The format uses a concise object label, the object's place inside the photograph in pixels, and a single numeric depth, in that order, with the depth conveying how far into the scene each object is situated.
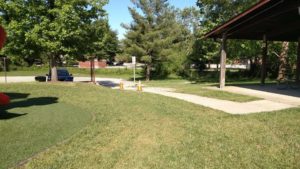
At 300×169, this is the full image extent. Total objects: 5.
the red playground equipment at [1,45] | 5.81
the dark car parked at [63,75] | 20.48
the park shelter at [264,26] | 9.42
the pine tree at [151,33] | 24.23
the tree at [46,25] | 14.24
